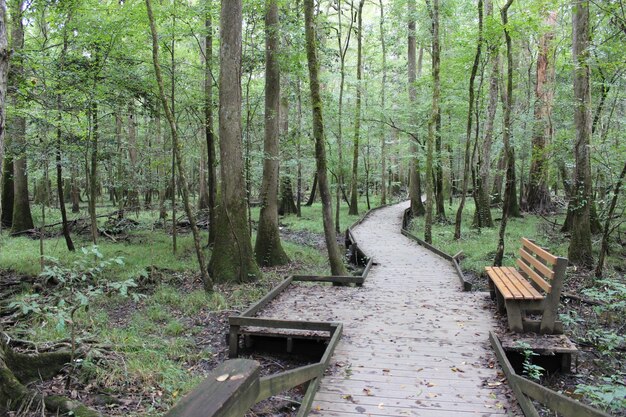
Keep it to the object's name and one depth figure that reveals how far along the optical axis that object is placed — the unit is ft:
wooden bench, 17.69
